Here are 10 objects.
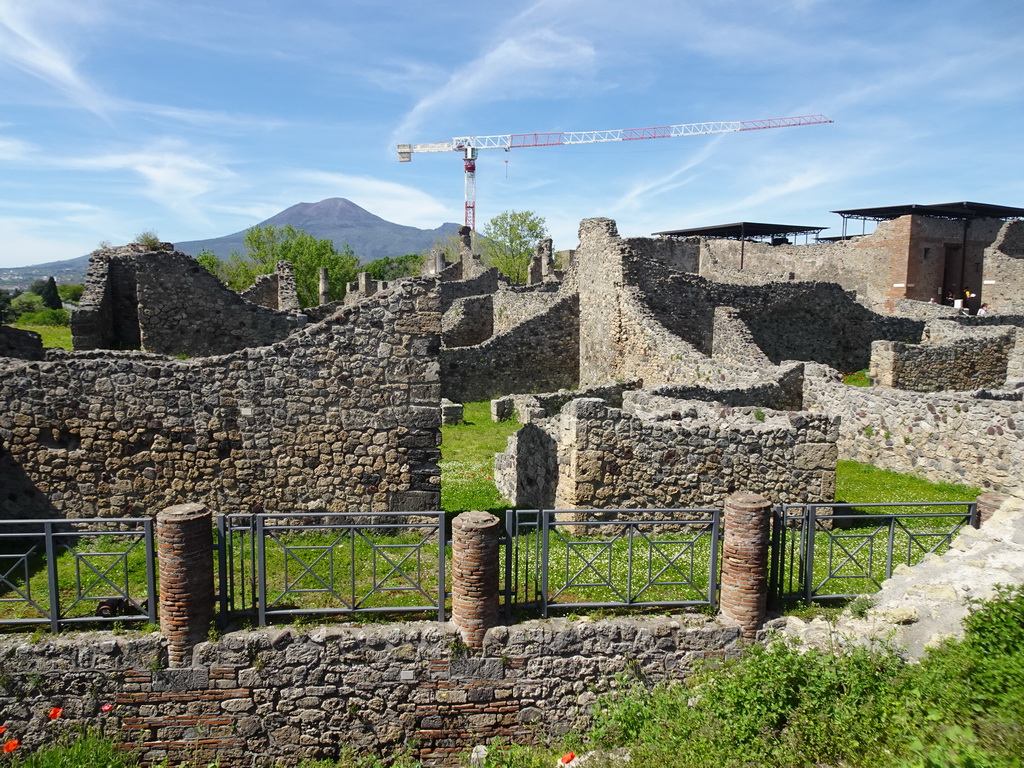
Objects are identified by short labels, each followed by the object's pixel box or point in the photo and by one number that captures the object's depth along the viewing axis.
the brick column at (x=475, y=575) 7.32
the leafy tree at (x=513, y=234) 72.44
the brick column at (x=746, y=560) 7.44
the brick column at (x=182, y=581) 7.15
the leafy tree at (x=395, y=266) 94.94
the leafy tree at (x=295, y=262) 58.12
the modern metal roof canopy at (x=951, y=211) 41.16
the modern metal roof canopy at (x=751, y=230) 54.62
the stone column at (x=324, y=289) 45.74
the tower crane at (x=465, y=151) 122.74
